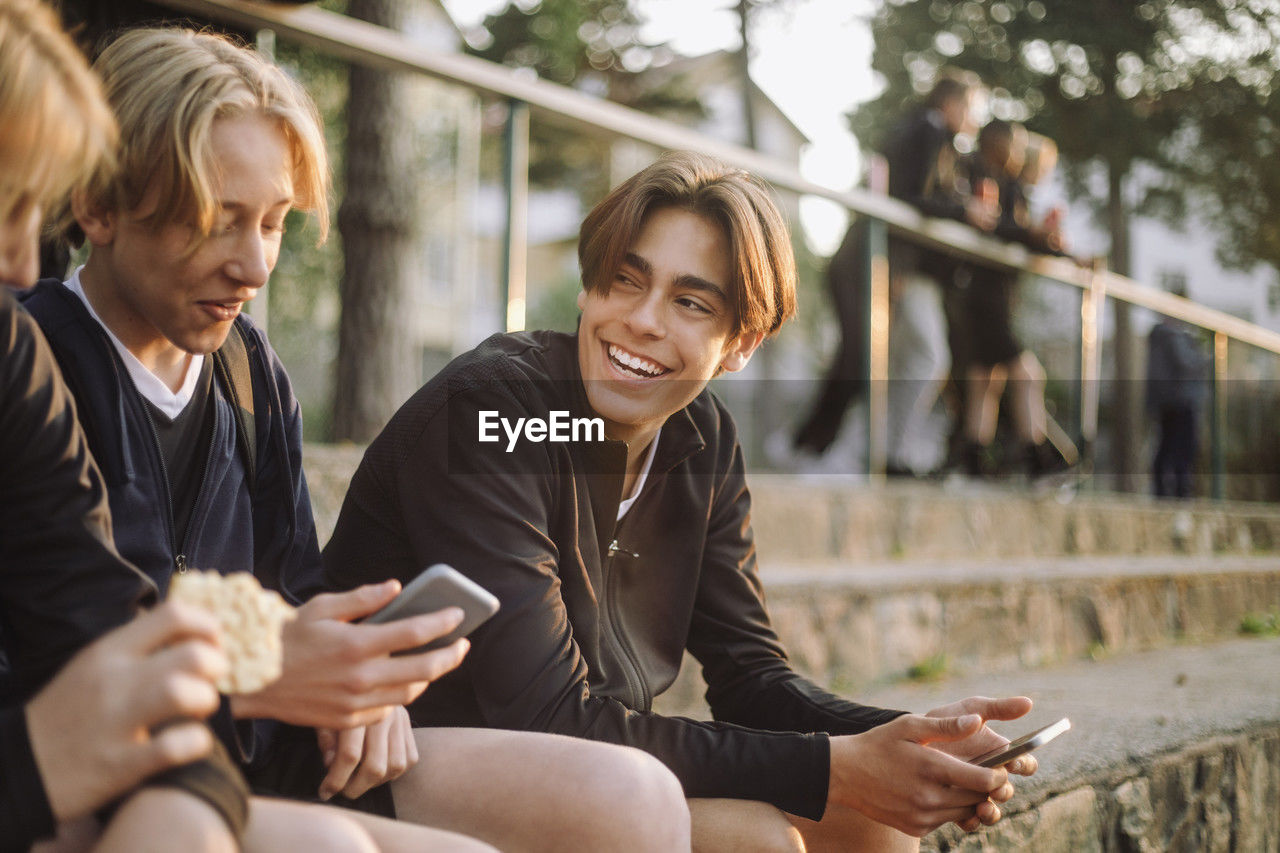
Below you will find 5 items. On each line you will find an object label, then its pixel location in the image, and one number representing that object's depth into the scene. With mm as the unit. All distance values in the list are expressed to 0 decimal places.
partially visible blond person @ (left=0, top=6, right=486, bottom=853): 837
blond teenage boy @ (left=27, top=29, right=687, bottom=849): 1226
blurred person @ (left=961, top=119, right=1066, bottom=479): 5426
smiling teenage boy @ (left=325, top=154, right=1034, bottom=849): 1507
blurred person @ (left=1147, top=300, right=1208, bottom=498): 7852
